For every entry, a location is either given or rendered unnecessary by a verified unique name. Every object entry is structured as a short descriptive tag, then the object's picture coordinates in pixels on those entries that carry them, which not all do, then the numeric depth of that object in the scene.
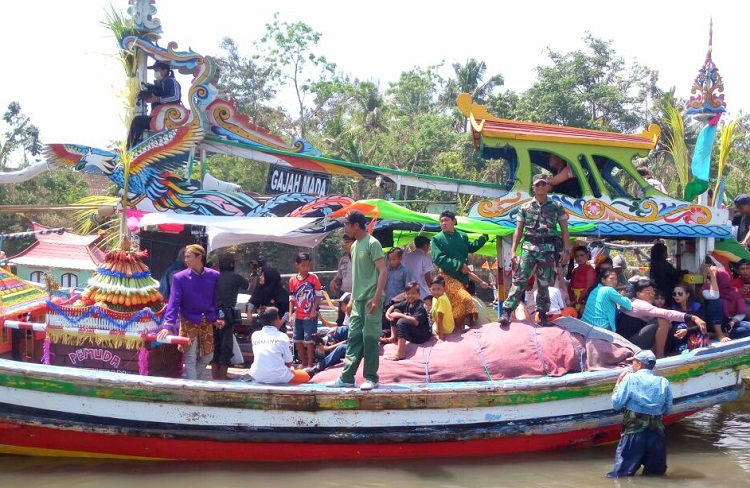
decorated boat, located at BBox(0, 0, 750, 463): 6.71
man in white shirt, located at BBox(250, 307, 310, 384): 6.99
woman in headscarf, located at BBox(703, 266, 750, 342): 8.47
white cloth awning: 8.34
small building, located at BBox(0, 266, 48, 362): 7.46
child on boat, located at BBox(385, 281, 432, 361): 7.52
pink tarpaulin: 7.34
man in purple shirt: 7.01
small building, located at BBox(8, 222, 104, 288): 12.07
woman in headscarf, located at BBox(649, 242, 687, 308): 9.18
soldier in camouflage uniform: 7.65
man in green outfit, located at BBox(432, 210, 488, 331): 7.95
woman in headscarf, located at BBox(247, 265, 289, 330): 8.37
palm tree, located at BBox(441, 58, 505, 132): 38.62
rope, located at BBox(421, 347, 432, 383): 7.29
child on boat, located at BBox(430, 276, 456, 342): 7.67
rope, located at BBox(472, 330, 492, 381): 7.35
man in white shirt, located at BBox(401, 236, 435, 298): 8.72
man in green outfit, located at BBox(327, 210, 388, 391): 6.56
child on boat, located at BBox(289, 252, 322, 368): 7.99
